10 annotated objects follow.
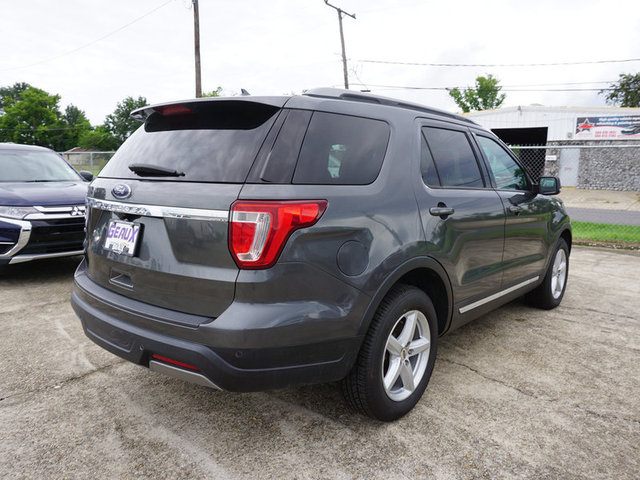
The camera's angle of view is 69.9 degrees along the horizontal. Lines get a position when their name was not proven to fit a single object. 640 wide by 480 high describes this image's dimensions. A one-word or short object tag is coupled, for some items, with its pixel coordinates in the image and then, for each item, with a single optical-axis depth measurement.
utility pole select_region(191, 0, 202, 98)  17.22
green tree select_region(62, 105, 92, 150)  75.19
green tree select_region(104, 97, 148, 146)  90.06
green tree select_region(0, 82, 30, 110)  91.00
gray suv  1.96
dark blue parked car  5.11
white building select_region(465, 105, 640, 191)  25.33
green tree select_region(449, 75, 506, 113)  51.53
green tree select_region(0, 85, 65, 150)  61.81
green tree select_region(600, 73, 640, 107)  49.72
